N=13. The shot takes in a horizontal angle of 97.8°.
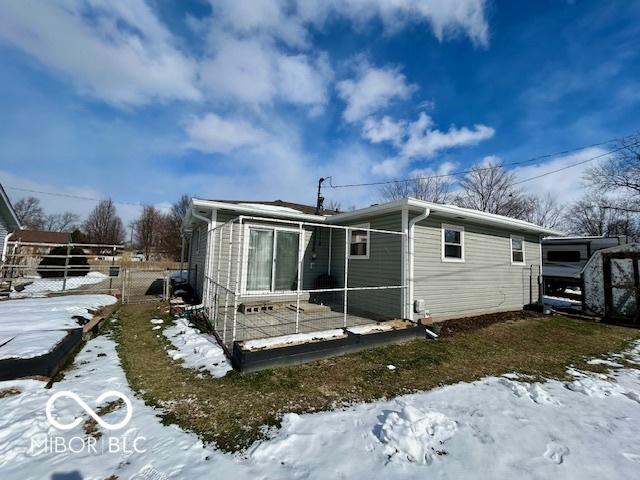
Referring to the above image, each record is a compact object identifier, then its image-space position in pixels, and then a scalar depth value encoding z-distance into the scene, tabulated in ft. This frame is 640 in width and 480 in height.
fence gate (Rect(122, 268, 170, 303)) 29.68
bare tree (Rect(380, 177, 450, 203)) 84.33
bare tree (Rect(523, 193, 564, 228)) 90.97
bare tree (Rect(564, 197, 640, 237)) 75.14
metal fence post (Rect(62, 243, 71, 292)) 31.26
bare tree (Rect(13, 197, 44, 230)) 133.90
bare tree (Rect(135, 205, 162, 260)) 131.95
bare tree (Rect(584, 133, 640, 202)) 58.85
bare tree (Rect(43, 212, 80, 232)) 158.56
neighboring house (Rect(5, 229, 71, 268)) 102.50
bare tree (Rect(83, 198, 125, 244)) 125.19
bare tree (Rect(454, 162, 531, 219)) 76.74
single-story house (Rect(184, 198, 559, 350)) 21.95
